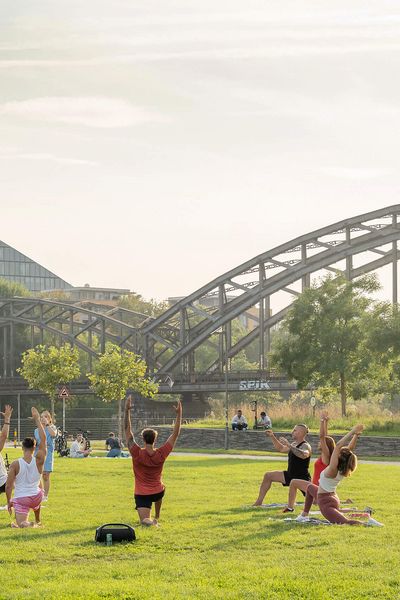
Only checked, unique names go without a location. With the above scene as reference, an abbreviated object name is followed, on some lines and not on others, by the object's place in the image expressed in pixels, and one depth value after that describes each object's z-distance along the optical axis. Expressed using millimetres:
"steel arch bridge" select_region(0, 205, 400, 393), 91250
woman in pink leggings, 17484
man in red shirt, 17906
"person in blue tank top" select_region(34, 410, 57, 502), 22328
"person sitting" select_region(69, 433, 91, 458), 45906
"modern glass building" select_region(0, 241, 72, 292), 194500
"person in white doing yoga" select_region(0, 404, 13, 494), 19039
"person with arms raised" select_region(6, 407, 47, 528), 17828
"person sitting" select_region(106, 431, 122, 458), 45406
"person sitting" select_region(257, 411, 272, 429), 54938
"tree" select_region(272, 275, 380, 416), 60156
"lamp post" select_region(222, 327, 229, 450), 52125
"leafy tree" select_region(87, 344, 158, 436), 65500
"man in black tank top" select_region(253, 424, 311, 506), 19625
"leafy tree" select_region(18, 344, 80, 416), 67375
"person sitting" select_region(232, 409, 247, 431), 56750
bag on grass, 15805
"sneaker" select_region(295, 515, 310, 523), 17953
